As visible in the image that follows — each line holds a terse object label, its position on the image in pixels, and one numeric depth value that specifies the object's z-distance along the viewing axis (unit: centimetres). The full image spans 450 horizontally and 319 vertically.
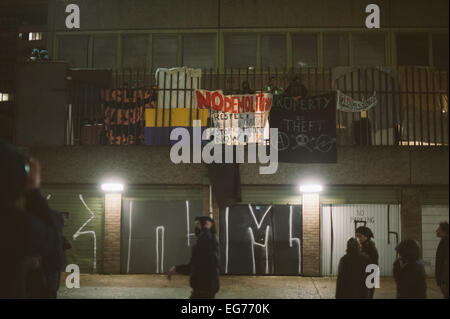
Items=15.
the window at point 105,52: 1465
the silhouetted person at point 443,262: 790
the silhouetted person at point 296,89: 1179
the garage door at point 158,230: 1177
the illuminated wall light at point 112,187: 1172
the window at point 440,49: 1409
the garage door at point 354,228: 1167
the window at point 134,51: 1451
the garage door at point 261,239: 1164
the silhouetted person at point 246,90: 1198
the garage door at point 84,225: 1191
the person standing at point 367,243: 768
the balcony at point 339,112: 1209
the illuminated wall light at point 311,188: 1164
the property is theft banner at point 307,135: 1134
